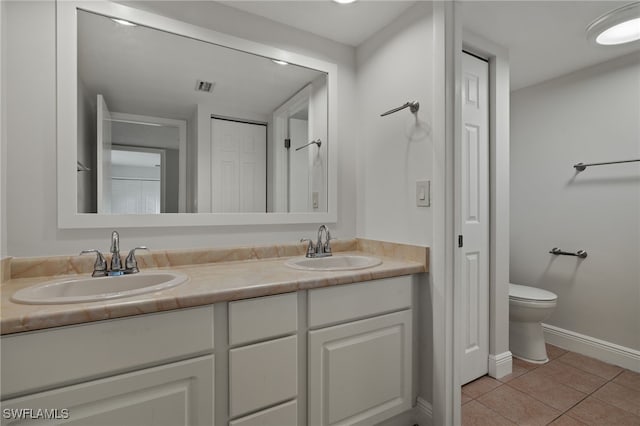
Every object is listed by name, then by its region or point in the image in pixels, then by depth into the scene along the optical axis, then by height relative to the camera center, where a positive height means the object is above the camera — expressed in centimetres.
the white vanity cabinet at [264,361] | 111 -55
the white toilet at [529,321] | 214 -78
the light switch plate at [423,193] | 156 +9
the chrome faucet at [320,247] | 180 -21
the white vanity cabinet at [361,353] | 128 -63
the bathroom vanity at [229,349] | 86 -47
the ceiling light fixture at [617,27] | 158 +100
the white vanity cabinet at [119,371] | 83 -47
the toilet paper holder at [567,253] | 236 -33
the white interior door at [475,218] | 192 -4
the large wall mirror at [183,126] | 136 +45
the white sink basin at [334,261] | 167 -28
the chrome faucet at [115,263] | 127 -22
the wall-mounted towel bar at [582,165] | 225 +34
